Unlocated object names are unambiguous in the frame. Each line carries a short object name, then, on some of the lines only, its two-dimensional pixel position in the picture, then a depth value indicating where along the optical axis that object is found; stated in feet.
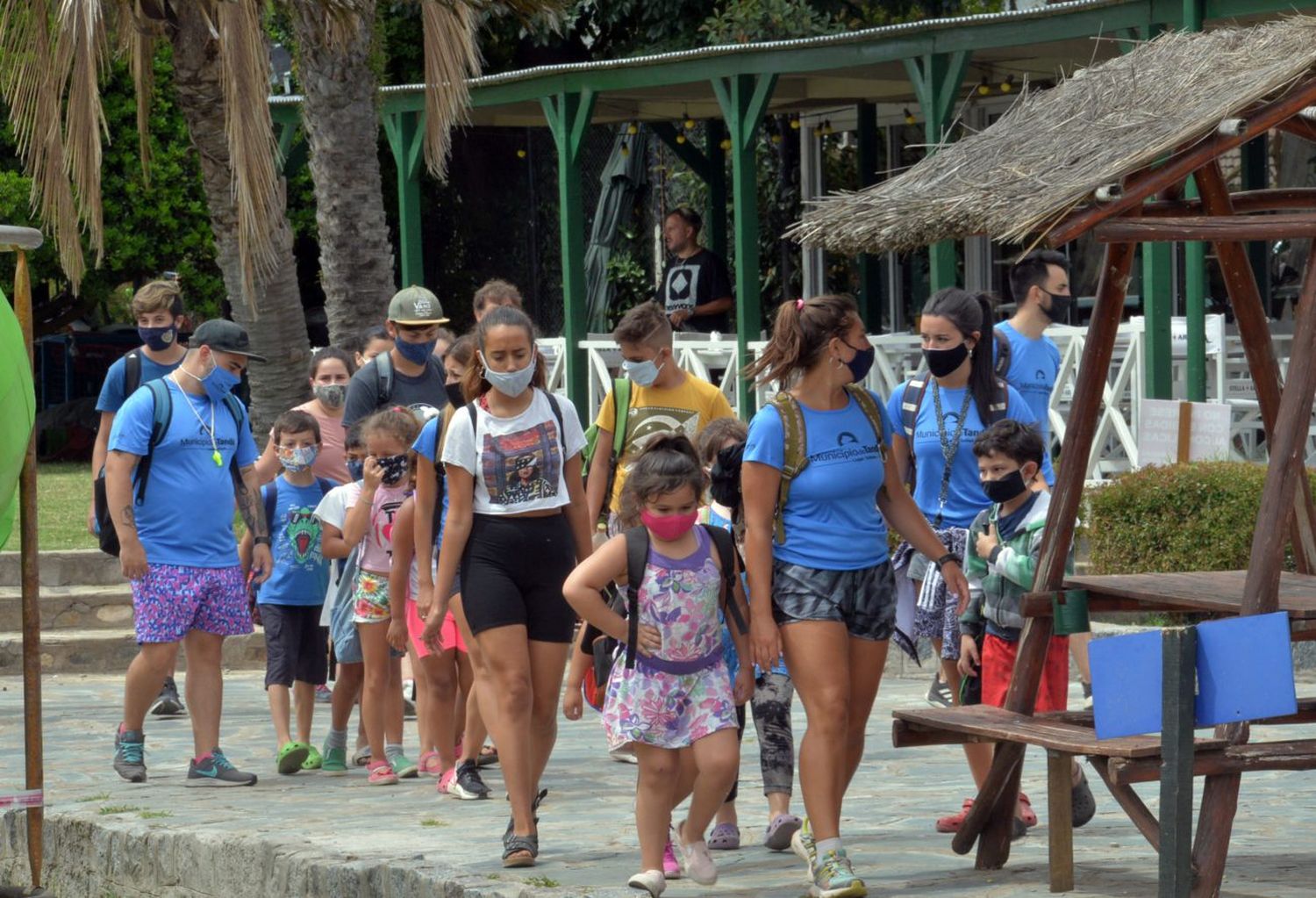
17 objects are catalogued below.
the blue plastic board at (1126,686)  33.09
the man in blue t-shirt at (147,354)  60.80
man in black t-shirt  98.89
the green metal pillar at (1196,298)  80.23
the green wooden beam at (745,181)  98.94
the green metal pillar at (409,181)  116.26
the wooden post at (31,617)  44.96
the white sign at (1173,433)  77.66
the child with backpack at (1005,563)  44.78
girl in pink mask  40.32
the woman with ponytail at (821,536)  40.68
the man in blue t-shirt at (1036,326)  53.57
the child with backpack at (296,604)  59.11
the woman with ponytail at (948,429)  47.65
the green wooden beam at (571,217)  107.65
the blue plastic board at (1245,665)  32.09
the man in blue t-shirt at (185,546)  55.31
